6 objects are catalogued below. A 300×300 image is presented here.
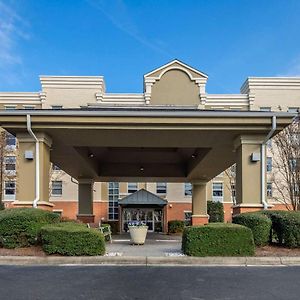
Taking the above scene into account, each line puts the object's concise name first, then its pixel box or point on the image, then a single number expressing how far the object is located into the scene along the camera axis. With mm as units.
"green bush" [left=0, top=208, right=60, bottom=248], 7861
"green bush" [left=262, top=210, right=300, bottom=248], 7893
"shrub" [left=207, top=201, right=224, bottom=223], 28152
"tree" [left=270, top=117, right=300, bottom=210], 19954
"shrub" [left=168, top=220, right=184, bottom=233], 26463
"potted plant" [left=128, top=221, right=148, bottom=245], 10191
